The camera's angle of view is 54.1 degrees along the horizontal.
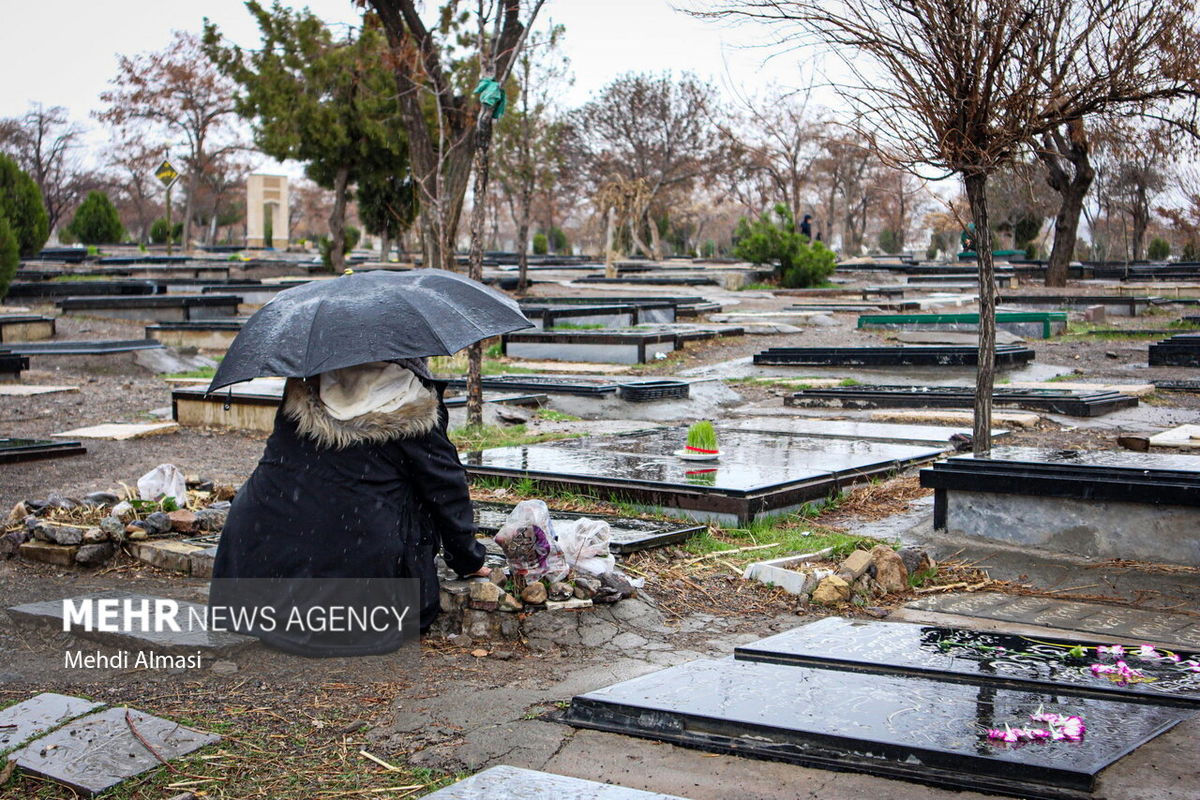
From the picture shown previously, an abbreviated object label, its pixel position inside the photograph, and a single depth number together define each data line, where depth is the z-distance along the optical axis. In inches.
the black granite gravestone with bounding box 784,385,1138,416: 398.6
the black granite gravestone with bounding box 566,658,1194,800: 111.6
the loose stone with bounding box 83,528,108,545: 226.1
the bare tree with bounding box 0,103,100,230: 2010.3
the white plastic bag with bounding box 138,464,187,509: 247.1
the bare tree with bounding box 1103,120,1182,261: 1378.0
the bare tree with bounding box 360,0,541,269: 423.2
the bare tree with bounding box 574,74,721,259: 1957.4
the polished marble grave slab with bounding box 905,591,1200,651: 170.7
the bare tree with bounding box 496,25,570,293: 1066.1
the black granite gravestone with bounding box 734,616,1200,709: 137.0
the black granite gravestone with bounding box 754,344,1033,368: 519.2
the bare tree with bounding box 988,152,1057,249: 1464.2
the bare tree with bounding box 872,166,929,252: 2337.6
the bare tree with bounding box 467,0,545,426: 359.9
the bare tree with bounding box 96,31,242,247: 1868.8
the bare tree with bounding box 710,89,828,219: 1925.4
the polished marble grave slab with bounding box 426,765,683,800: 111.5
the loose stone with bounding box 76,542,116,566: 223.1
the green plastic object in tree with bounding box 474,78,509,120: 355.9
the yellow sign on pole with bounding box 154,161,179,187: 1177.7
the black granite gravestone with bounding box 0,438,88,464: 342.0
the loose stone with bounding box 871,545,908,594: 203.0
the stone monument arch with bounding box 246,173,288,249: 1942.7
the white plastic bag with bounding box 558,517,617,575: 195.5
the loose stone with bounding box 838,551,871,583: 201.5
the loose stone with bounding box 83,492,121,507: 246.8
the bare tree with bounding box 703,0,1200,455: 246.1
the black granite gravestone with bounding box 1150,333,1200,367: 557.3
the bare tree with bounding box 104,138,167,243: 2101.4
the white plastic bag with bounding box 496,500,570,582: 187.3
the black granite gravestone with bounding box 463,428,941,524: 251.1
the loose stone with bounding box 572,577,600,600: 190.2
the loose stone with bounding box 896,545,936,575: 208.1
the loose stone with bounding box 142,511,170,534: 232.1
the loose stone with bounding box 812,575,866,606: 196.4
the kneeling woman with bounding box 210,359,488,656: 170.4
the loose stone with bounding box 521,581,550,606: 184.5
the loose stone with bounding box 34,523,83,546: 227.3
